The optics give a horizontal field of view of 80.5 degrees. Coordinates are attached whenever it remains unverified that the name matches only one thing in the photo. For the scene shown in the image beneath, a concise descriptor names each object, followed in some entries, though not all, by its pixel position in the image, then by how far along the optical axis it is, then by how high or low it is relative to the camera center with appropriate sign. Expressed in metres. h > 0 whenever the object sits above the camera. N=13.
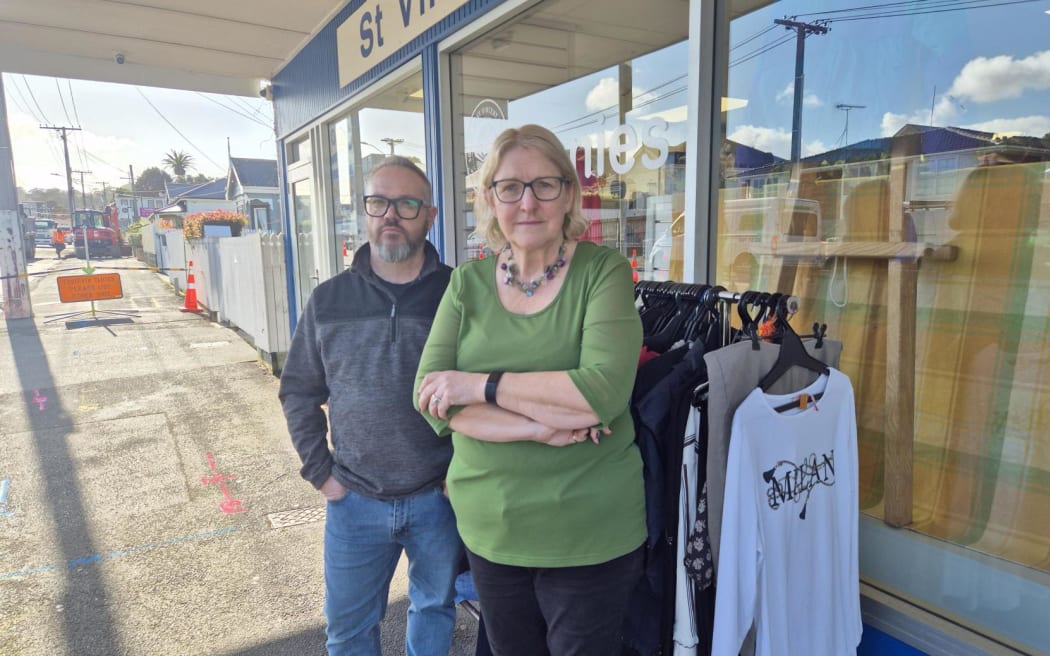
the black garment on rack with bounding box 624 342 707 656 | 1.45 -0.52
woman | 1.31 -0.38
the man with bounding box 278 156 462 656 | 1.80 -0.56
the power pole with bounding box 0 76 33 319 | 11.32 +0.14
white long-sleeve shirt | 1.41 -0.72
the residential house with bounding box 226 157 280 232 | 33.50 +2.64
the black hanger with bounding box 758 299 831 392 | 1.51 -0.31
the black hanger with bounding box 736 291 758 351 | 1.47 -0.22
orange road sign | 13.05 -1.22
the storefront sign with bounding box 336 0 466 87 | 3.77 +1.35
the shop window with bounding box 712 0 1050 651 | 1.69 -0.06
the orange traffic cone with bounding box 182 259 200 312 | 14.05 -1.58
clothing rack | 1.56 -0.18
